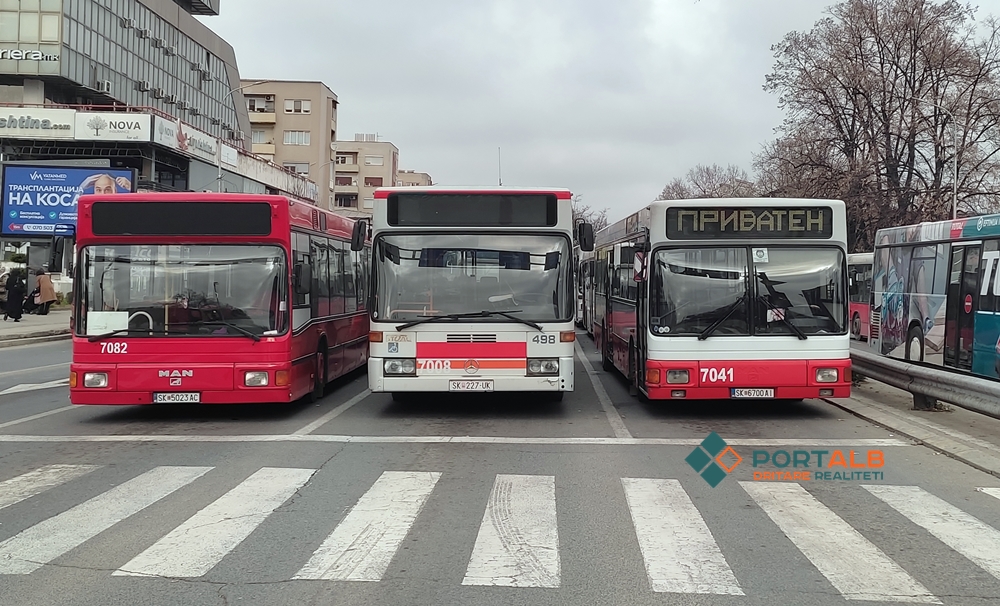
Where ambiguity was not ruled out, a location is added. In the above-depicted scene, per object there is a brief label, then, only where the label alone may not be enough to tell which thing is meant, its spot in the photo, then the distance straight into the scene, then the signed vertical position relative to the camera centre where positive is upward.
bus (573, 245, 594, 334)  24.69 -0.02
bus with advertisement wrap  14.86 +0.02
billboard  46.94 +4.14
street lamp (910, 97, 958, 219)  36.81 +4.33
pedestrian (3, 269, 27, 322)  32.38 -0.80
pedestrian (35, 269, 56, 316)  35.19 -0.65
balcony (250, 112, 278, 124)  92.81 +16.02
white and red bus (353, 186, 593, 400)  11.43 -0.08
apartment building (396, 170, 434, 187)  138.88 +16.14
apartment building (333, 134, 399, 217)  113.08 +13.47
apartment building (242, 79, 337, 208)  92.44 +15.74
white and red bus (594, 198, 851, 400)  11.46 -0.12
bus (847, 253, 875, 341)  27.36 +0.07
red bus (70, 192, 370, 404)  11.02 -0.28
